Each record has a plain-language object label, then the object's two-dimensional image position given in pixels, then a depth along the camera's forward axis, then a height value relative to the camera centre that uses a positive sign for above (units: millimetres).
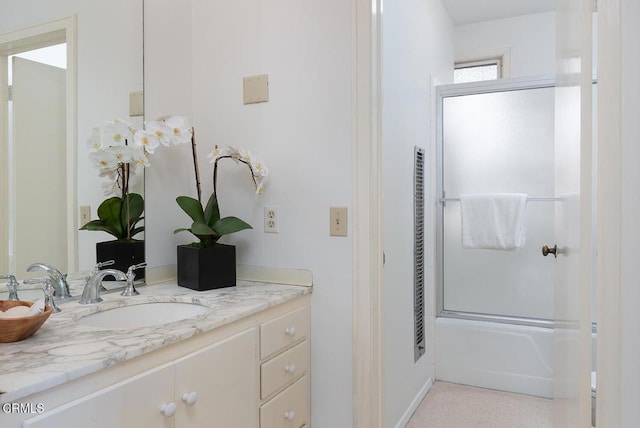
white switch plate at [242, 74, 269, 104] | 1788 +505
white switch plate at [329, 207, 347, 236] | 1656 -38
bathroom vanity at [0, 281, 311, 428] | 823 -364
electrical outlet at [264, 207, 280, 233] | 1781 -37
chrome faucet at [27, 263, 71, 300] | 1325 -212
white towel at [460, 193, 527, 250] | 2854 -61
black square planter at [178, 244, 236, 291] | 1588 -207
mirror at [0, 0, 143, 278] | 1273 +292
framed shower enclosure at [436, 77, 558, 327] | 2891 +191
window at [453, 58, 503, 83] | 3777 +1246
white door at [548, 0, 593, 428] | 1098 -20
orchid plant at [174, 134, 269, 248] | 1640 +11
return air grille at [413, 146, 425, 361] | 2516 -253
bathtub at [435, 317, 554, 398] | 2656 -910
